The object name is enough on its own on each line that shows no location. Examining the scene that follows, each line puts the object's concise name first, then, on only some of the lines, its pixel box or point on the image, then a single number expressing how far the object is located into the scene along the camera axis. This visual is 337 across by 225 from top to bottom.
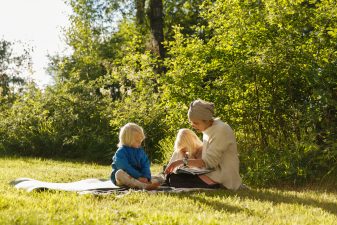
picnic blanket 6.39
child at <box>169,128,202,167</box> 7.35
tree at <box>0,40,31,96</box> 39.28
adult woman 6.95
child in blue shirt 6.66
